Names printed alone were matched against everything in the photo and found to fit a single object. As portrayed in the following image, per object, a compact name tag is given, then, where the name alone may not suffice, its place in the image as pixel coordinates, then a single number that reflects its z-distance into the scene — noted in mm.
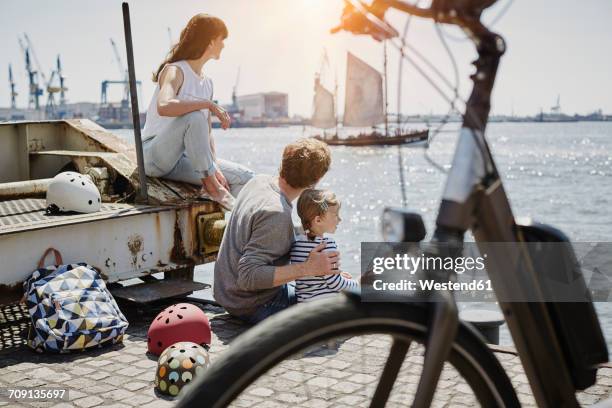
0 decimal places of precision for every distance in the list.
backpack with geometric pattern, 5023
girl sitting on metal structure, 6344
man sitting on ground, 5113
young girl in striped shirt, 5184
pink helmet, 5070
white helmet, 6012
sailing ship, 85812
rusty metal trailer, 5445
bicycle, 1917
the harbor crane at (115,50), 115938
